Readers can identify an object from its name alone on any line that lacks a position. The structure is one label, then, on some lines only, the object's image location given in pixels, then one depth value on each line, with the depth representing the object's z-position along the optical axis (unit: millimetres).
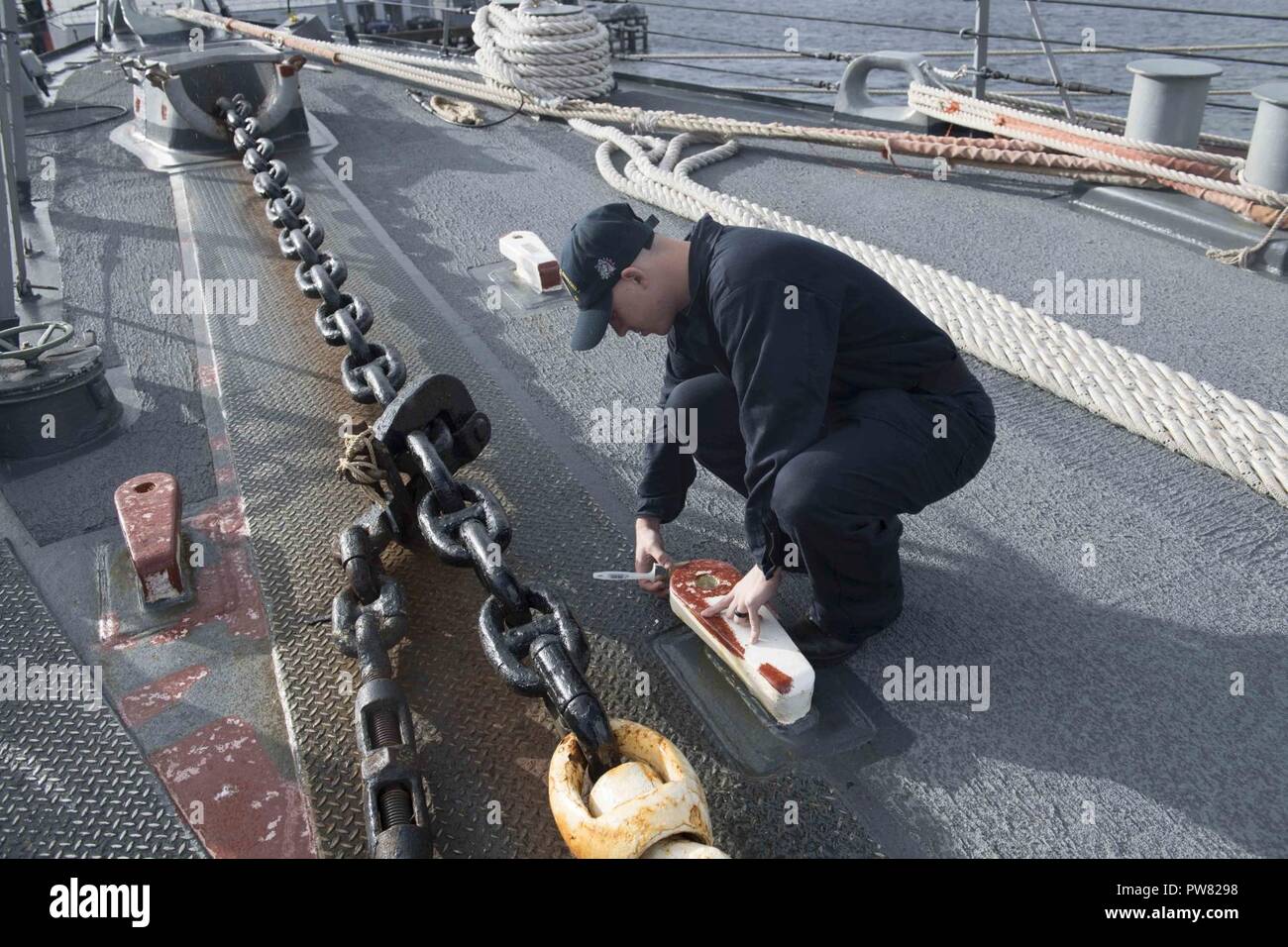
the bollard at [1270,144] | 3174
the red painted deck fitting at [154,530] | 1924
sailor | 1598
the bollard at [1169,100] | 3645
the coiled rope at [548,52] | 5180
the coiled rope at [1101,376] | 2203
